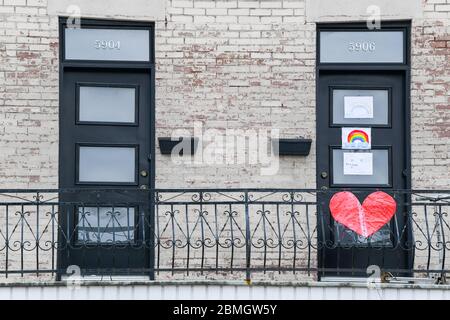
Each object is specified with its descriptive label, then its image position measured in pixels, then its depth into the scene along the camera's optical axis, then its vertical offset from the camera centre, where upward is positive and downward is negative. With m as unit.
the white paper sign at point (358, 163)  14.70 +0.00
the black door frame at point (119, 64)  14.51 +1.02
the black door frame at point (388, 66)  14.62 +1.01
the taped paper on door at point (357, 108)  14.75 +0.58
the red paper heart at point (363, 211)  13.30 -0.45
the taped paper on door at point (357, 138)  14.70 +0.26
